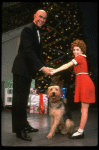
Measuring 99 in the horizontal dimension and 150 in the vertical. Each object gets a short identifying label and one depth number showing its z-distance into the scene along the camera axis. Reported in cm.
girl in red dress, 249
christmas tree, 536
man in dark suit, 238
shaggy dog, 258
